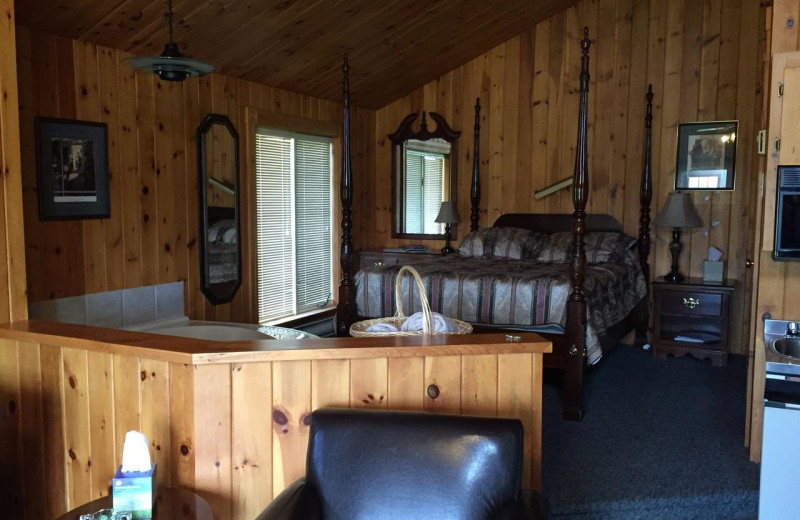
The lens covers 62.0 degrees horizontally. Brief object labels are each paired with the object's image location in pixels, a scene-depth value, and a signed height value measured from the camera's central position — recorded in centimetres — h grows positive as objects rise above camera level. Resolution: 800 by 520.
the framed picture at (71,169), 343 +27
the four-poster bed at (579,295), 361 -47
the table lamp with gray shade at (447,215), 607 +4
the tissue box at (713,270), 508 -39
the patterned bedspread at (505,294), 395 -47
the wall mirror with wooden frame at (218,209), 448 +7
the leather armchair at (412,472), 169 -65
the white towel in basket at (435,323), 252 -40
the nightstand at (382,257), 603 -35
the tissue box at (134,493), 169 -70
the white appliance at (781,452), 228 -80
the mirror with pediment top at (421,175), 638 +43
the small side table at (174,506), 172 -77
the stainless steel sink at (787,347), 259 -49
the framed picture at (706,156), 518 +50
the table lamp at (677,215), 500 +4
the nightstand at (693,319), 484 -73
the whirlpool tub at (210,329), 369 -64
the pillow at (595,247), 514 -22
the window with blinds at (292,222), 520 -3
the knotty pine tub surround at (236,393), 196 -54
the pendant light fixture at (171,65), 282 +66
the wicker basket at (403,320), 239 -41
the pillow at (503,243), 548 -20
